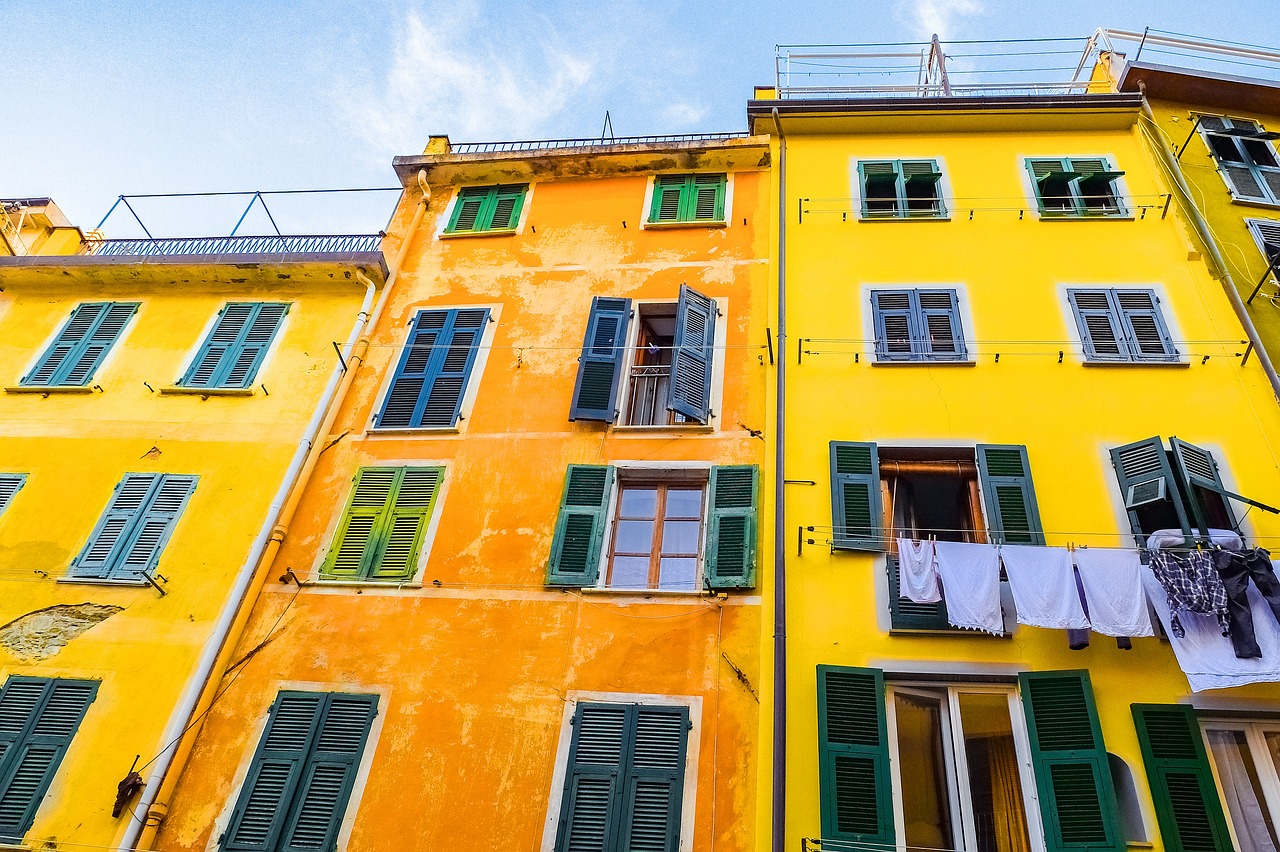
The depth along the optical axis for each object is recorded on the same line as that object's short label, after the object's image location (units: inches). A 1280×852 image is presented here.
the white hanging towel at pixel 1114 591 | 323.3
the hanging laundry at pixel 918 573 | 339.9
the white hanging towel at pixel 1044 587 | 326.0
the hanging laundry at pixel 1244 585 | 310.5
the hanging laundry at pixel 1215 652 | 305.9
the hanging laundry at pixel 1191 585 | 315.0
